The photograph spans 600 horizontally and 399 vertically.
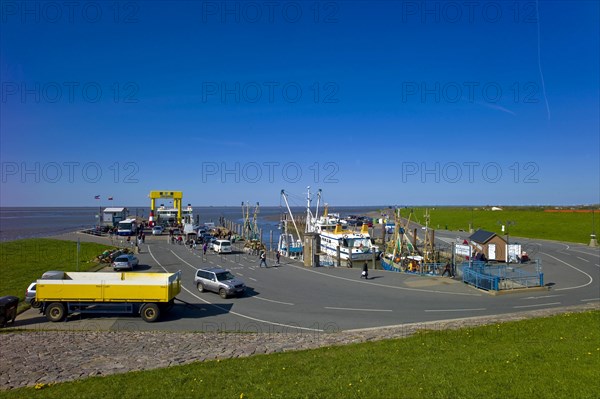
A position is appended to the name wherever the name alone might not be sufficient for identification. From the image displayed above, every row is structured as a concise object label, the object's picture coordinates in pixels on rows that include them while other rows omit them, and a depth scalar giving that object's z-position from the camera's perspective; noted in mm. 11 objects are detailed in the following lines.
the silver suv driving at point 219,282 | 25375
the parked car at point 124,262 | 35531
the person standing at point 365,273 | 32406
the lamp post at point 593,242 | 58225
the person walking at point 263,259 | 38775
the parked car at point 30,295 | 22516
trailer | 19828
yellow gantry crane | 86750
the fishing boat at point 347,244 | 48750
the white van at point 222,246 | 49406
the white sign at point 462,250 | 46216
